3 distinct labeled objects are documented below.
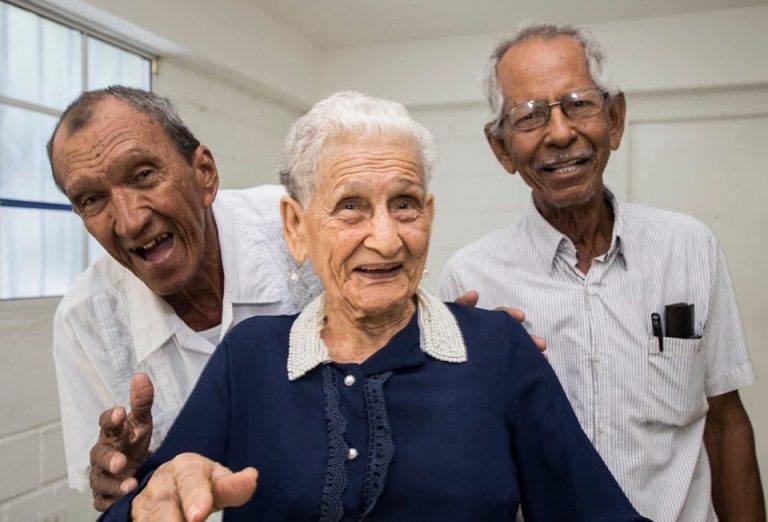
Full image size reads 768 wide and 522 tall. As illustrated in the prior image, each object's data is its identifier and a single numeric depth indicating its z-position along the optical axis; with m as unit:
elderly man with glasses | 1.34
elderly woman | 0.93
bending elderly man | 1.18
